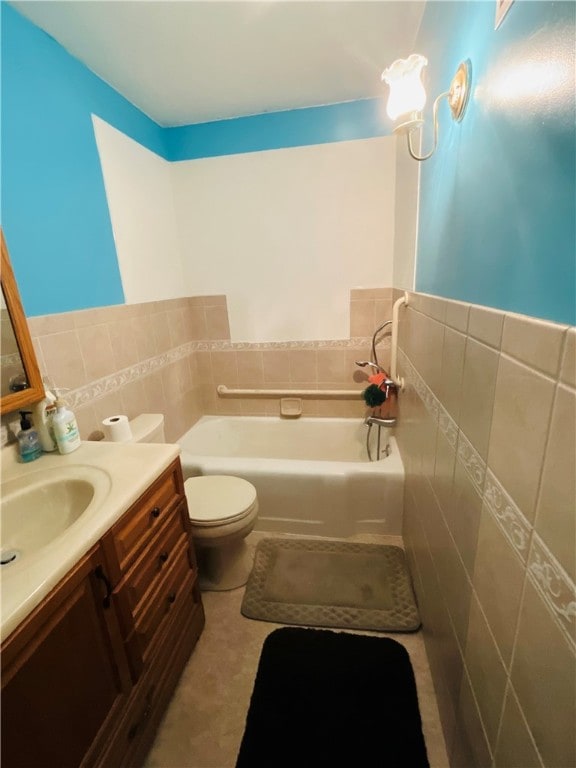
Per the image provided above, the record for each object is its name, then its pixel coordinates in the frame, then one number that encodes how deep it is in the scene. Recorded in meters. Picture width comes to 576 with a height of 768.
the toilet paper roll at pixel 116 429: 1.41
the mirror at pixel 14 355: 1.05
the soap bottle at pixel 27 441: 1.08
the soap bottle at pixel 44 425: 1.13
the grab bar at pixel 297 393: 2.34
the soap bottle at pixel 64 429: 1.10
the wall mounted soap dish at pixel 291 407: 2.44
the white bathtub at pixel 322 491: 1.75
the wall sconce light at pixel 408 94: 0.93
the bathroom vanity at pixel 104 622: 0.61
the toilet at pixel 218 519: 1.39
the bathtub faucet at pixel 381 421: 1.98
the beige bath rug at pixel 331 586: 1.38
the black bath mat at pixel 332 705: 0.99
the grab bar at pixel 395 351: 1.71
